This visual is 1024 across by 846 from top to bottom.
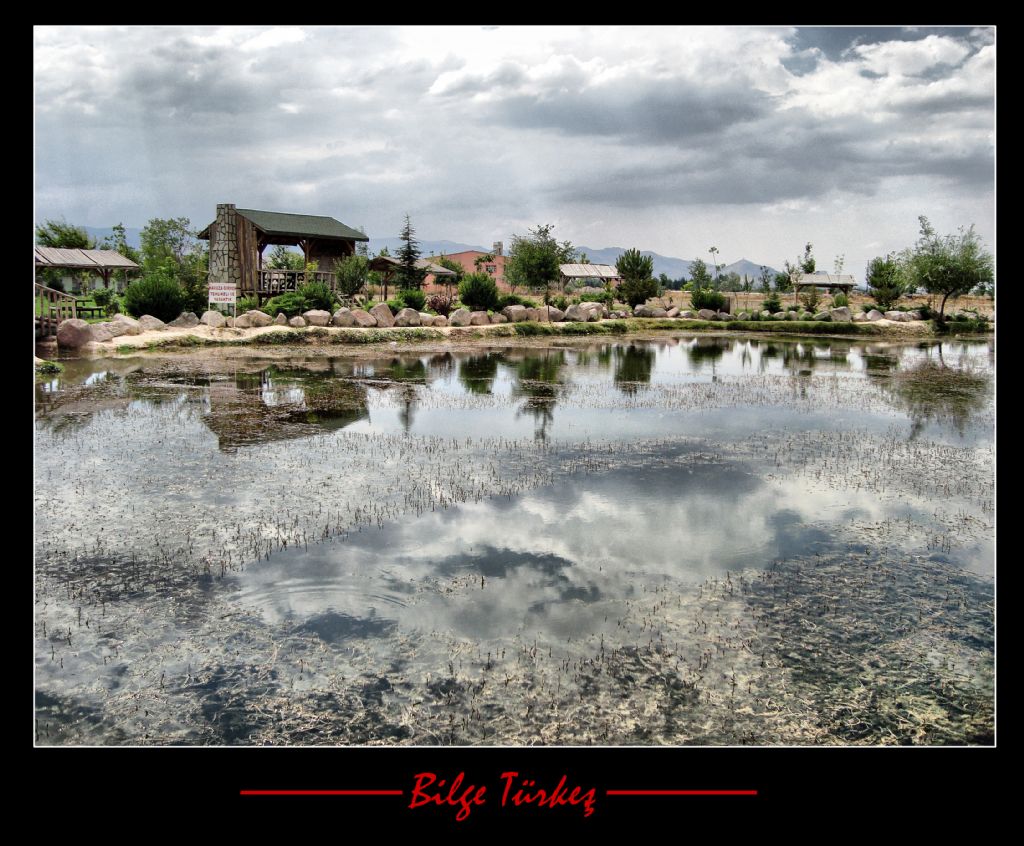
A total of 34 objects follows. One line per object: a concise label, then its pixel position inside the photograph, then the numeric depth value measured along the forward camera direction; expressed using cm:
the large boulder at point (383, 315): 4159
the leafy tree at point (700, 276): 8394
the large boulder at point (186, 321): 3653
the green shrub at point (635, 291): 6169
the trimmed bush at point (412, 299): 4584
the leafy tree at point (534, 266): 6112
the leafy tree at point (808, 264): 8175
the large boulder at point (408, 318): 4234
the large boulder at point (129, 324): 3272
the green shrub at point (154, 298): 3638
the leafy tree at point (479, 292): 4825
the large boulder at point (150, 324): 3462
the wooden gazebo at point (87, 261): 5194
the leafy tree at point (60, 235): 6022
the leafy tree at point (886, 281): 5870
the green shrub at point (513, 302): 5067
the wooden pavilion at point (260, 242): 4931
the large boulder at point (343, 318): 3959
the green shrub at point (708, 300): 6153
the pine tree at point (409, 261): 5725
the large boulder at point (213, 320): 3684
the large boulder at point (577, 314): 5181
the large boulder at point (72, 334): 2956
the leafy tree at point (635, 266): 6650
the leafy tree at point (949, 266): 5262
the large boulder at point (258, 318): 3800
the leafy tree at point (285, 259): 5828
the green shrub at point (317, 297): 4200
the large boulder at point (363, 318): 4053
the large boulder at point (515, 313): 4847
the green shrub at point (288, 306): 4056
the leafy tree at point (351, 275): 4741
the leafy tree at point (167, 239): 6312
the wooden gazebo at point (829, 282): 7969
